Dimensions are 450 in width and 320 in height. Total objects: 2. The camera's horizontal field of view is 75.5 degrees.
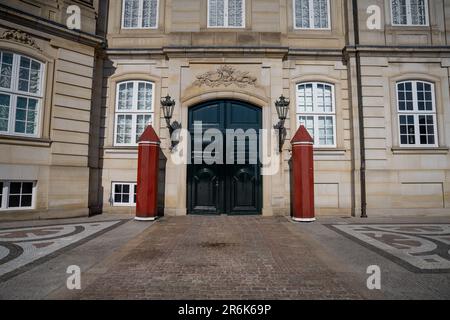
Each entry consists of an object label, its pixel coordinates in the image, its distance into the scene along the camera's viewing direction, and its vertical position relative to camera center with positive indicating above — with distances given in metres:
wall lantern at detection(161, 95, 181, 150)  10.09 +2.35
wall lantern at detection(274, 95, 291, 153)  10.06 +2.42
